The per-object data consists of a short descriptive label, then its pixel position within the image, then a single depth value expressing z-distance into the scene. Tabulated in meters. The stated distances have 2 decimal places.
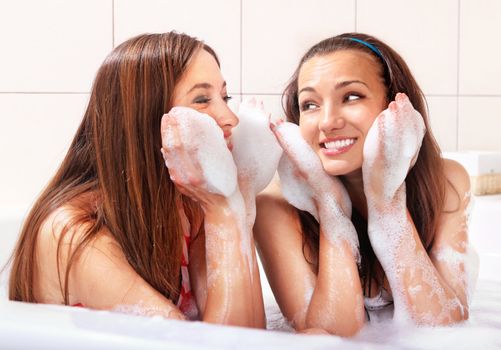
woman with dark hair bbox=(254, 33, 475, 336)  1.06
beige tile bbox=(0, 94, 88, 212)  1.64
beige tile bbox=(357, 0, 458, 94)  2.05
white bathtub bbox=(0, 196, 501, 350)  0.67
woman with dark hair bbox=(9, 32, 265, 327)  0.94
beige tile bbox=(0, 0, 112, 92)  1.63
